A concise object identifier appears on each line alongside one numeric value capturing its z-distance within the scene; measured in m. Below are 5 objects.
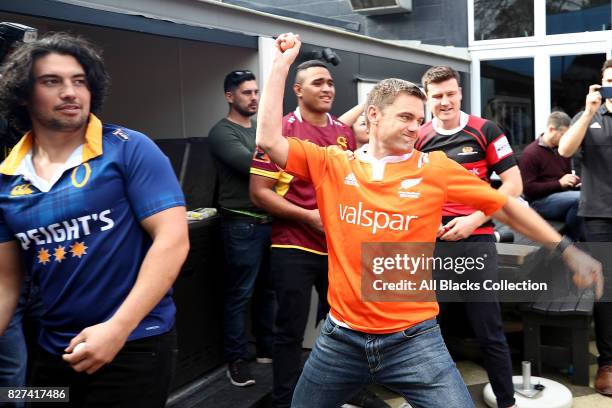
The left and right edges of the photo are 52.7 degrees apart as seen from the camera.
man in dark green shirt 3.67
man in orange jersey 2.13
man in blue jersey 1.71
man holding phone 3.81
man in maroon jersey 3.16
